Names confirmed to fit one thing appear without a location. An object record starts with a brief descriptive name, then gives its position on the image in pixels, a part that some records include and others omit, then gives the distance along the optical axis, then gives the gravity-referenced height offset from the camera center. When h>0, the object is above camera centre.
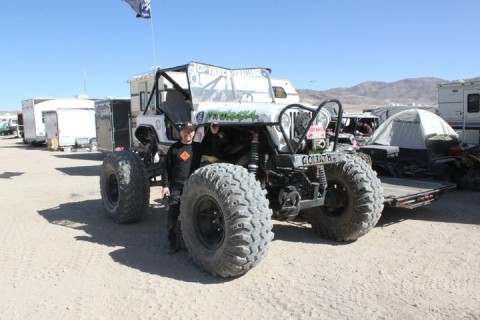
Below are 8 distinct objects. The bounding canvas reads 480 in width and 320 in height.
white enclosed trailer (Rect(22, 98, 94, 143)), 28.50 +1.13
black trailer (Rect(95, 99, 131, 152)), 16.36 -0.02
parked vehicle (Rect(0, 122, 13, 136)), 49.06 -0.04
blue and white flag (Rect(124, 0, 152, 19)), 14.85 +3.79
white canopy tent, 10.41 -0.43
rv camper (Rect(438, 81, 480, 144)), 14.56 +0.17
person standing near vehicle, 5.43 -0.58
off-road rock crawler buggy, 4.37 -0.66
